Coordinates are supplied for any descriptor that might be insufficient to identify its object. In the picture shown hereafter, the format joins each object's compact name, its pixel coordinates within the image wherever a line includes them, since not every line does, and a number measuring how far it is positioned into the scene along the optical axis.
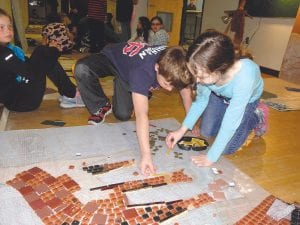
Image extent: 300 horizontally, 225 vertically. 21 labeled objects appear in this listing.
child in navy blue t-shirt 1.39
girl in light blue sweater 1.23
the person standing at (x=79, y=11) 5.47
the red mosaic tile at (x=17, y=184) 1.30
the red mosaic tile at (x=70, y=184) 1.32
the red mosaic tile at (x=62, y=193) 1.28
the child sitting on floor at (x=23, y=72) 1.87
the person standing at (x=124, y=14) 4.54
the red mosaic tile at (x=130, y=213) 1.18
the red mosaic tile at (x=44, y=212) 1.16
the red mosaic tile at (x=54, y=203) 1.21
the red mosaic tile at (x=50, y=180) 1.35
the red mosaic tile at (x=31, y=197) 1.23
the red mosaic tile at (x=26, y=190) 1.27
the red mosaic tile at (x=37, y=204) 1.20
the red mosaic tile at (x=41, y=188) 1.29
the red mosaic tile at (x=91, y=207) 1.20
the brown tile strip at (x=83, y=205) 1.17
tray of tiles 1.75
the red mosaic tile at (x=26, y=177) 1.35
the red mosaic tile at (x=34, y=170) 1.41
